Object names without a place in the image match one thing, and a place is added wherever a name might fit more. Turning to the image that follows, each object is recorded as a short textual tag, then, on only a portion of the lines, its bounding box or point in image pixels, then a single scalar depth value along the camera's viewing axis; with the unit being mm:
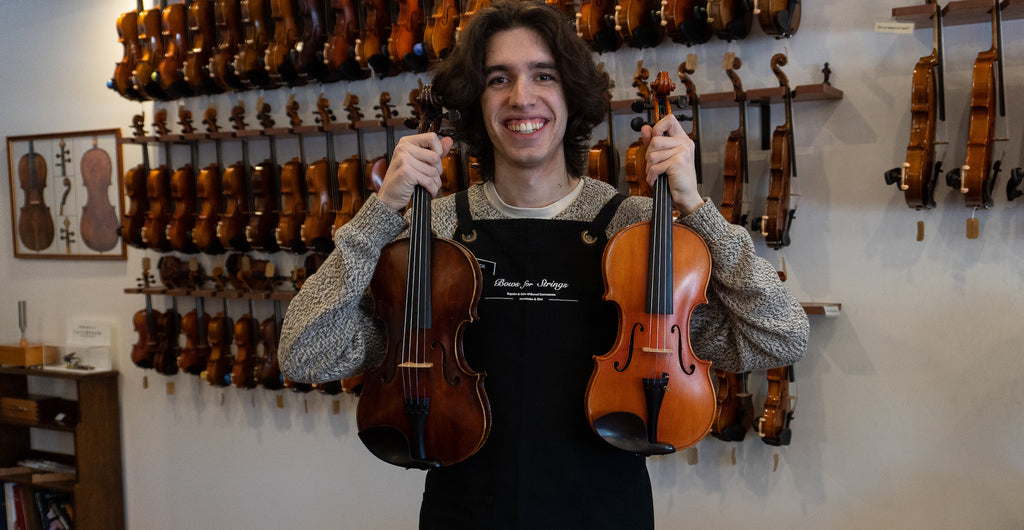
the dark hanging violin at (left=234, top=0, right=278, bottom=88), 4020
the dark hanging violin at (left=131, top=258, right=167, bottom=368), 4555
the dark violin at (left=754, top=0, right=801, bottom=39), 2971
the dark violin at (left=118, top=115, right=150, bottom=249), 4445
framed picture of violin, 4867
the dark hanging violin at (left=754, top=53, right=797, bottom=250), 3039
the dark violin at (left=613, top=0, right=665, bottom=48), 3182
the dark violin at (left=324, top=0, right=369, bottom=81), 3820
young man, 1619
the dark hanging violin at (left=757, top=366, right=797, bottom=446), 3162
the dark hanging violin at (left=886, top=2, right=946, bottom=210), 2811
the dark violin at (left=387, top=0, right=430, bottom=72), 3621
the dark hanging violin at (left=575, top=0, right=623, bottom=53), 3275
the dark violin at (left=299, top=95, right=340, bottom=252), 3871
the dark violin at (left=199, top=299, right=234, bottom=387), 4336
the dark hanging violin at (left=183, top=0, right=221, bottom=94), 4191
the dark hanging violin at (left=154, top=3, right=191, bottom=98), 4250
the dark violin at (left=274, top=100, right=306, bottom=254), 3957
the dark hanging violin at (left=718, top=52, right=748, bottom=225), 3105
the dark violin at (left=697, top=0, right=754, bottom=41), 3035
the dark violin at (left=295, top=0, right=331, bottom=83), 3885
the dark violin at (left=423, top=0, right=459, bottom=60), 3531
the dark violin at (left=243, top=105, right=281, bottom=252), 4090
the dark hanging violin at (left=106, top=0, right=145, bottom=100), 4355
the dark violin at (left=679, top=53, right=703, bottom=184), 3004
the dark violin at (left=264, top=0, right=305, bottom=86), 3934
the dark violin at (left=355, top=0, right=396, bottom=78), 3748
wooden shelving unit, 4719
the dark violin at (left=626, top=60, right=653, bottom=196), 3119
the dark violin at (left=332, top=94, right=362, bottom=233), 3807
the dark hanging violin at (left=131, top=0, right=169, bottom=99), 4301
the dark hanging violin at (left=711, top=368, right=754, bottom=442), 3221
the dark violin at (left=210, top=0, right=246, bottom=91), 4105
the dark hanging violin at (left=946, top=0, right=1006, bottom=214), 2701
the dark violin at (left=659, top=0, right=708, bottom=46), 3088
